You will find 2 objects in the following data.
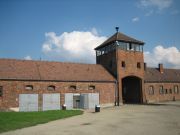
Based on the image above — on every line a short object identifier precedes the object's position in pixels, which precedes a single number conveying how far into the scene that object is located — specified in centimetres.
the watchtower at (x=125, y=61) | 2671
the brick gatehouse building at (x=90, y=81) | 2099
